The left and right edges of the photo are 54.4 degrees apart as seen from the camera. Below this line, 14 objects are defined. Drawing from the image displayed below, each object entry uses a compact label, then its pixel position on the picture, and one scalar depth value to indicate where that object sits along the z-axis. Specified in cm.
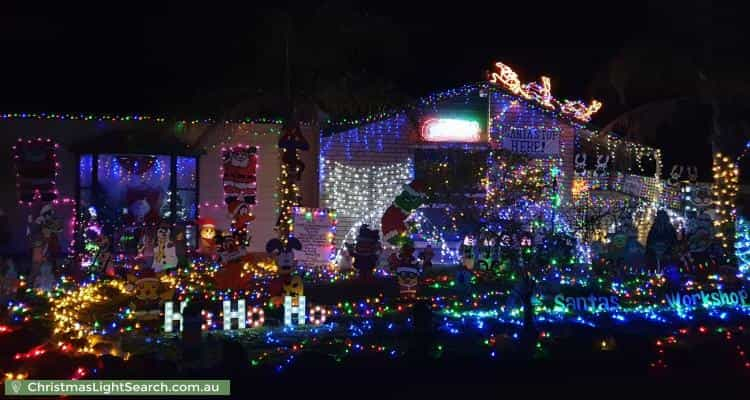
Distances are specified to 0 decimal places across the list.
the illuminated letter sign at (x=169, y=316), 1015
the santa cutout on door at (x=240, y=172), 1733
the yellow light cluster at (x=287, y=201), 1507
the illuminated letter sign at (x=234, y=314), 1028
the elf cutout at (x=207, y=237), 1600
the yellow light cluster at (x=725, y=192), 1540
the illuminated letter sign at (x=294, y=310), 1078
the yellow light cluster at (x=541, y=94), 1689
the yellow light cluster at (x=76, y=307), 985
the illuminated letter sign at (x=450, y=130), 1678
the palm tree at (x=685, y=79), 1555
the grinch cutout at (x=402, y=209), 1400
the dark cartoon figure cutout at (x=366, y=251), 1321
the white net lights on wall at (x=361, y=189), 1670
